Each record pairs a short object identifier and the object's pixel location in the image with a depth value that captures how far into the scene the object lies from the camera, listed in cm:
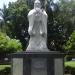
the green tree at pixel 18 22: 3168
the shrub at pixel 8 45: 2602
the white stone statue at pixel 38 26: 1218
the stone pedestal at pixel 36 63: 1032
